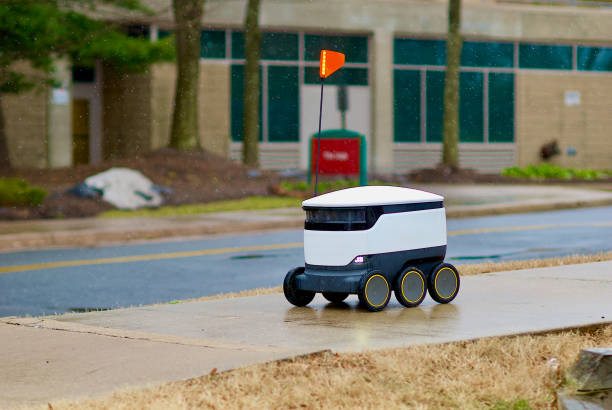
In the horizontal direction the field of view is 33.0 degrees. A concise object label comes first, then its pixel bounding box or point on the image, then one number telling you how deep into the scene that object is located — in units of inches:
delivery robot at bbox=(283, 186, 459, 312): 296.0
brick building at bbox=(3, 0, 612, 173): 1191.6
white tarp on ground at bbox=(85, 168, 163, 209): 847.1
